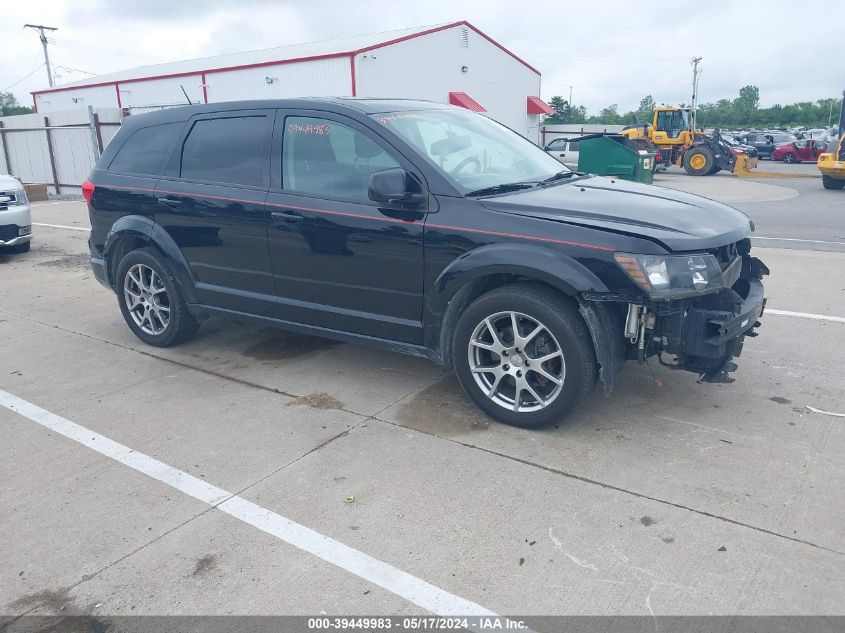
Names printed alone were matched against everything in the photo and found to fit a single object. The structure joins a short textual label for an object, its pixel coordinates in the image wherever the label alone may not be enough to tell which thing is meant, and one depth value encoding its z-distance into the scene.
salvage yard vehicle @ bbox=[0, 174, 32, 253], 9.35
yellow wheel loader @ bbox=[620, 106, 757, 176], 24.52
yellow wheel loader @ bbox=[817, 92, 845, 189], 17.59
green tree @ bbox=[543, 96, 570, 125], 71.06
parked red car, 31.02
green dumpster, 17.11
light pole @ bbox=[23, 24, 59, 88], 55.96
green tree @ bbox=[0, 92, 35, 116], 62.28
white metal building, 24.03
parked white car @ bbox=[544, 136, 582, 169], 25.72
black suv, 3.68
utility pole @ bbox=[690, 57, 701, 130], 71.93
